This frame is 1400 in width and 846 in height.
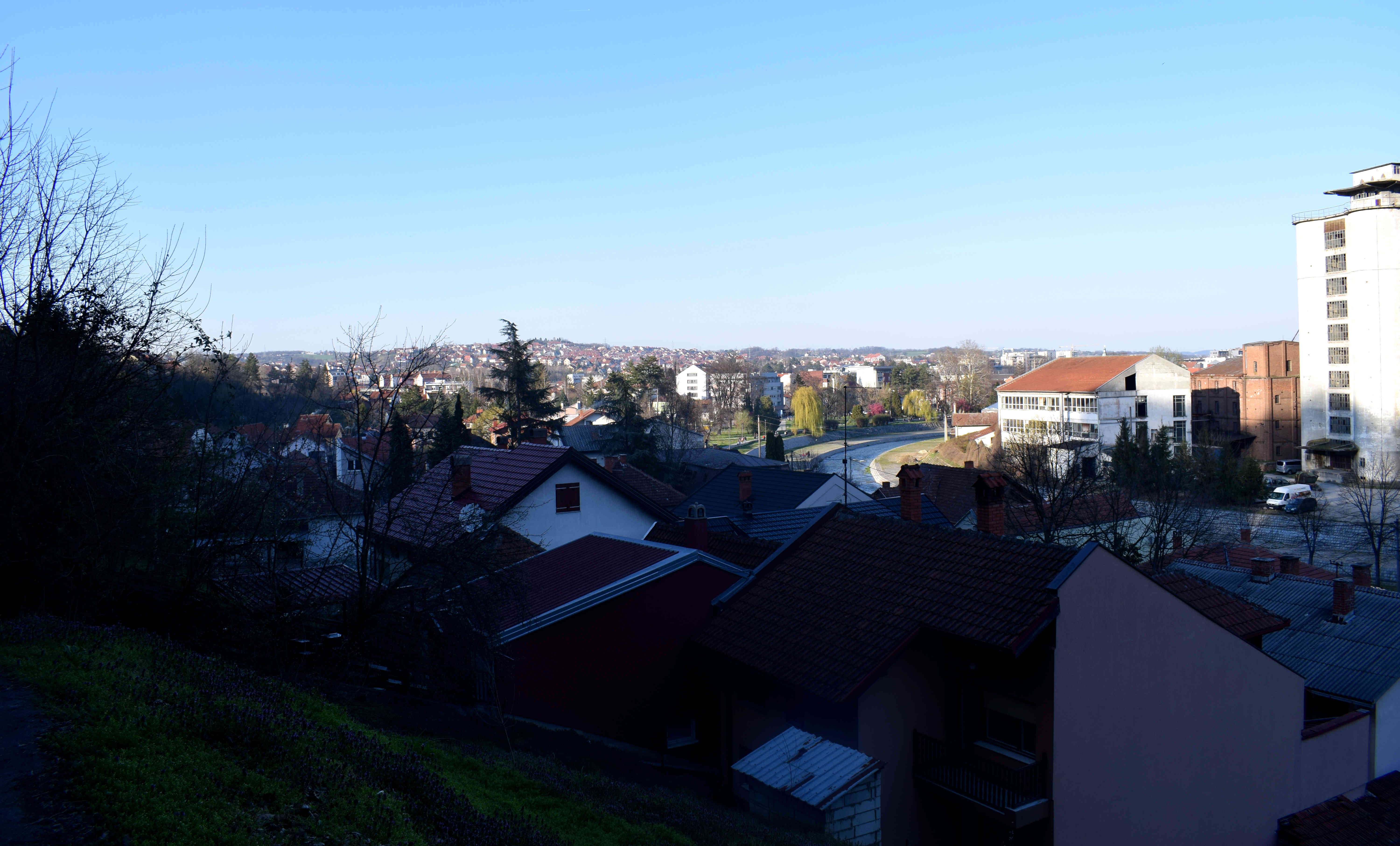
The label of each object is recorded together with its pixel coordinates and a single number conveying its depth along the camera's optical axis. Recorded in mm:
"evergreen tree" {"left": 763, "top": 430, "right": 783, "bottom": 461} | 61375
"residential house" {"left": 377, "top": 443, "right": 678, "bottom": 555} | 20578
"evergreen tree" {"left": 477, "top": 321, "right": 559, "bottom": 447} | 46906
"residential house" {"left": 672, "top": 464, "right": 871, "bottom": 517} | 27672
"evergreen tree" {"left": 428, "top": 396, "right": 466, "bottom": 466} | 30547
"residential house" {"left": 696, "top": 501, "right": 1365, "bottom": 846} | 10992
